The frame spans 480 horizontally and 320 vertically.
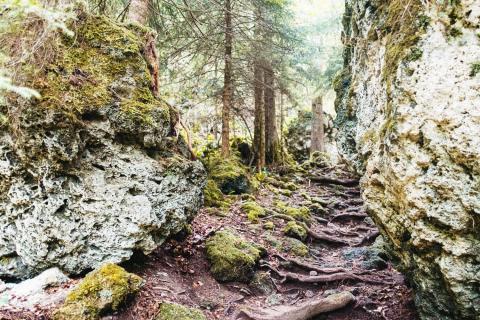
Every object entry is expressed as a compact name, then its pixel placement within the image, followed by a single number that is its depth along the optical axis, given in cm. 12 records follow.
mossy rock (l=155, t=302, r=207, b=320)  437
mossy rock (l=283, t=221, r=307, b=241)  866
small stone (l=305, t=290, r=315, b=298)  646
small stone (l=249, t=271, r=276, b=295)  635
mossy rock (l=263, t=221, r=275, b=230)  866
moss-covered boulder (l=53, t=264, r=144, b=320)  373
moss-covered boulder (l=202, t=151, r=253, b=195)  1018
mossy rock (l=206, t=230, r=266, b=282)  612
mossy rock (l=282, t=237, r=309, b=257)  795
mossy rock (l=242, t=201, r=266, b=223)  885
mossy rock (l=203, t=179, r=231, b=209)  886
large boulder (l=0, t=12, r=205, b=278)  462
